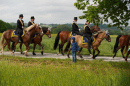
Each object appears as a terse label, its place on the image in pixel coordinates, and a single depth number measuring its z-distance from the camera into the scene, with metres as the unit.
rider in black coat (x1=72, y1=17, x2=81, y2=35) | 12.75
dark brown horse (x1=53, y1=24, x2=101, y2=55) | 14.36
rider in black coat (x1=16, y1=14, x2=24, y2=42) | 12.73
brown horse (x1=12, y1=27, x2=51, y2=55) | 13.92
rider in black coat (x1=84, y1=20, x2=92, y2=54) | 12.05
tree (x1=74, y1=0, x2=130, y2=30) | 8.11
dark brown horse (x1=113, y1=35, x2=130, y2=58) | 13.17
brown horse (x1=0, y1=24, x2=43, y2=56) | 13.02
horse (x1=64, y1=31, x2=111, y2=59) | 12.38
